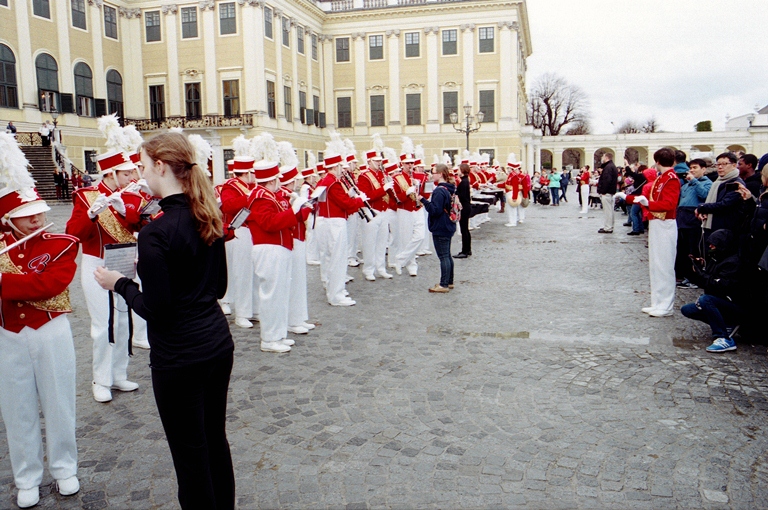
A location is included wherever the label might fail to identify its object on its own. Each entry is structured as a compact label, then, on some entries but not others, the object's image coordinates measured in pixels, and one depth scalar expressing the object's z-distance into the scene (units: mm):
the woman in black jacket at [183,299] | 2773
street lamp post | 30334
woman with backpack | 10203
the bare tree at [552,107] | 90000
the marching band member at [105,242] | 5466
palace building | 35312
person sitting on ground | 6672
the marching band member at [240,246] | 7876
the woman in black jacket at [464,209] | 13477
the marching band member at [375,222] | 11609
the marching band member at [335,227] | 9414
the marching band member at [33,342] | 3789
